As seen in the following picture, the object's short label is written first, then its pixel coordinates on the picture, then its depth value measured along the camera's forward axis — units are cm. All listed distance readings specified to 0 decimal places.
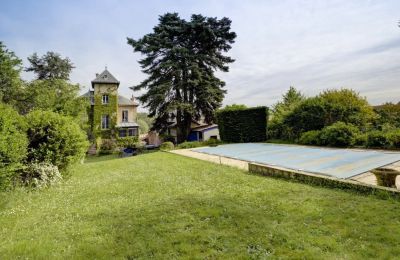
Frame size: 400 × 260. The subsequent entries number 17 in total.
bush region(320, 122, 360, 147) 1555
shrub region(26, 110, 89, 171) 799
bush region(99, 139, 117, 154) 2959
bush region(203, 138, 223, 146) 2330
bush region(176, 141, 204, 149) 2232
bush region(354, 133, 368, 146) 1481
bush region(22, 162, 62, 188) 723
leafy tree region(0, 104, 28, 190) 562
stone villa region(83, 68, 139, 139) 3075
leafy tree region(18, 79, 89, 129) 2079
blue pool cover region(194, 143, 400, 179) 834
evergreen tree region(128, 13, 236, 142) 2773
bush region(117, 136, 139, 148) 3100
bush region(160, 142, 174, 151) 2242
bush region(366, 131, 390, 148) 1364
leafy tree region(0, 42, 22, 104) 1861
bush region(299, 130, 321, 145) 1735
